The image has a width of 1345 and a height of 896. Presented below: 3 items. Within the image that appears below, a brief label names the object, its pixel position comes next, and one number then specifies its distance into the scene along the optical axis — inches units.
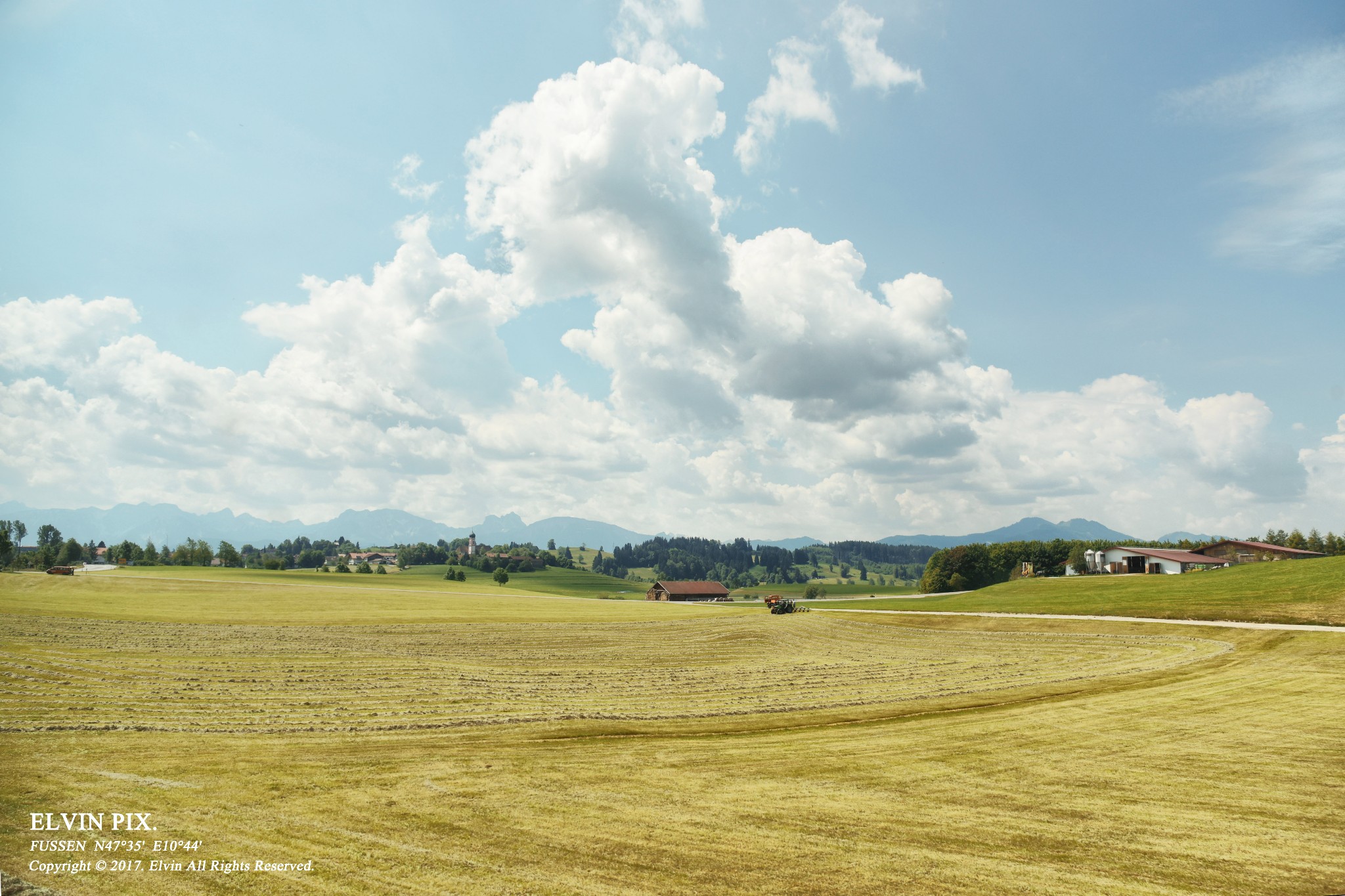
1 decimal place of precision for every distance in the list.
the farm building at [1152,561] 4106.8
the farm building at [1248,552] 4603.8
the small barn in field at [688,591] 6230.3
